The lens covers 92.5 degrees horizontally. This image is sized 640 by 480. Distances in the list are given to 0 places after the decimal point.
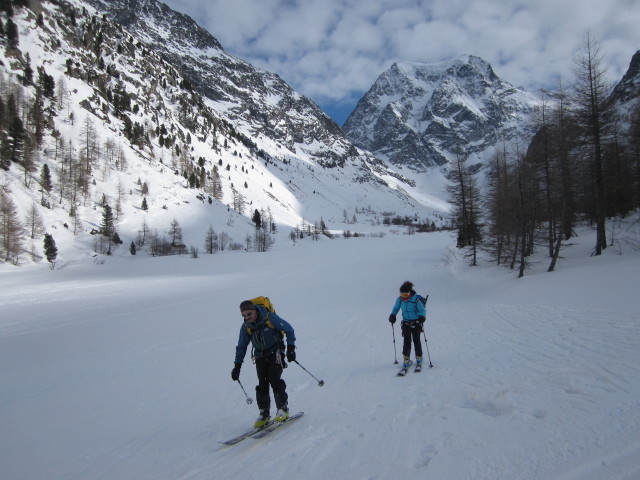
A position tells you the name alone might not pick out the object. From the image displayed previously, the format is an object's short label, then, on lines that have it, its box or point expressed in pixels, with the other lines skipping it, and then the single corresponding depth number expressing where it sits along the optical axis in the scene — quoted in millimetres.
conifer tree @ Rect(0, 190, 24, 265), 43281
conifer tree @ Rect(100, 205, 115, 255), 59688
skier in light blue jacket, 7746
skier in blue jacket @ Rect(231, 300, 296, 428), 5363
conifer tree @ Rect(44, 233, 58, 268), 47656
